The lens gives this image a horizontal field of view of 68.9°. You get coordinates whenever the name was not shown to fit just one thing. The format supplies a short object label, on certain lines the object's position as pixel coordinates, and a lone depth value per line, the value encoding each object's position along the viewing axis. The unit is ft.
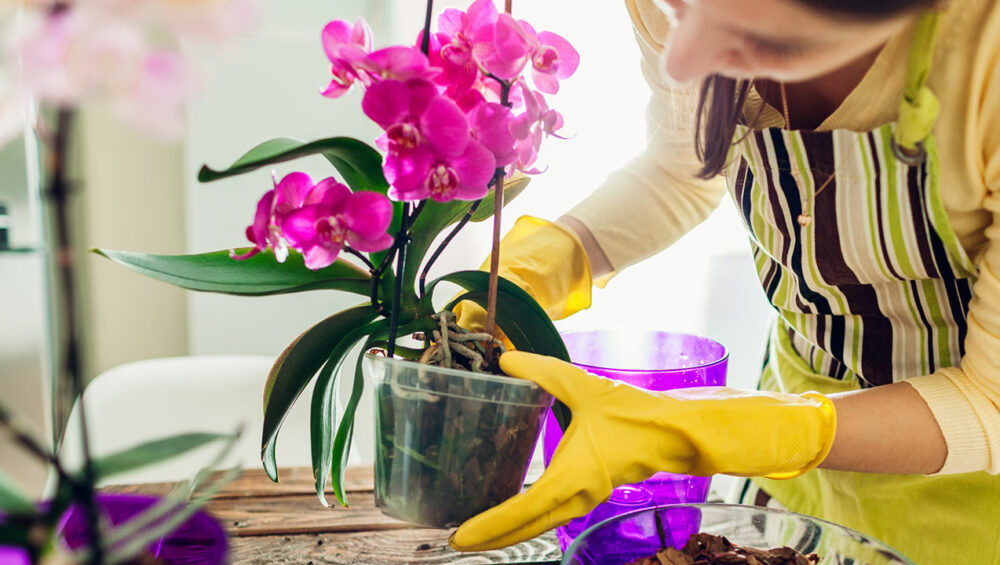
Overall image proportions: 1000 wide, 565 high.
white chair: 3.87
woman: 1.71
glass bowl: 1.80
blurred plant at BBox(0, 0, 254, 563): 0.60
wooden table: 2.25
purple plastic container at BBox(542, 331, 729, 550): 2.19
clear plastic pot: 1.58
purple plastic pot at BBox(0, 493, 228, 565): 1.35
